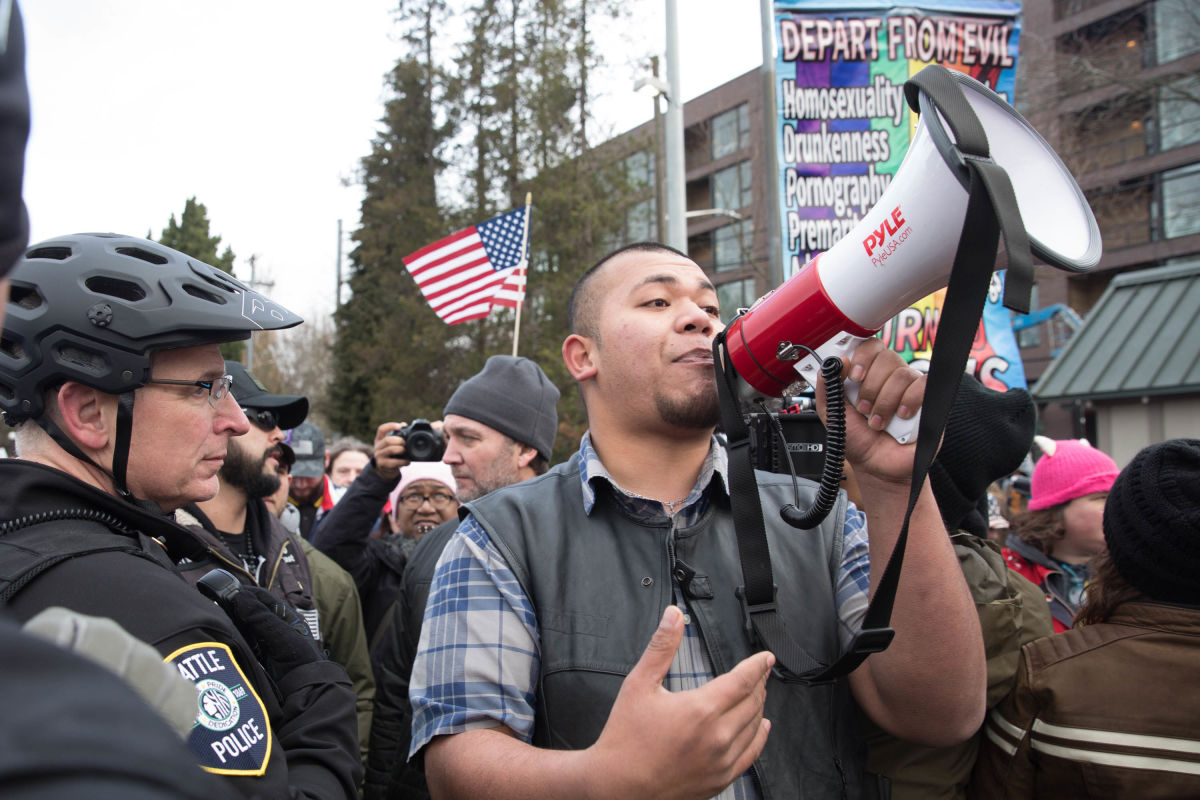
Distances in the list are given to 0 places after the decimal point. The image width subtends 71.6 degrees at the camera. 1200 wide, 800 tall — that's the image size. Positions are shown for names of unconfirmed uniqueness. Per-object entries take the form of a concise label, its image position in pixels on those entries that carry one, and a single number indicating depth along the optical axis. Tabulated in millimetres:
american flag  9062
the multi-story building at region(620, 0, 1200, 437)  14578
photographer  3963
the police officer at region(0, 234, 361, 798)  1341
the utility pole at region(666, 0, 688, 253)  9266
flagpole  8648
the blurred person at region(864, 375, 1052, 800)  2053
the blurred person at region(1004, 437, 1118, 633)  3842
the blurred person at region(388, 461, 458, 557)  4852
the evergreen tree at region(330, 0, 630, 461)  19172
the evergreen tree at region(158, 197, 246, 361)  27281
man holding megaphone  1746
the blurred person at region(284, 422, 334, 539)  5649
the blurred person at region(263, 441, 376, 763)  3586
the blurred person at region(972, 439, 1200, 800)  1815
